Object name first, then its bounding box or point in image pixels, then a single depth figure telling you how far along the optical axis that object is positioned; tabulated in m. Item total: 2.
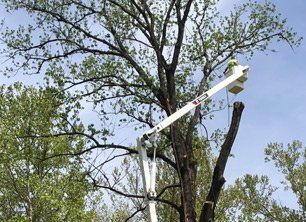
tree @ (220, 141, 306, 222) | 31.08
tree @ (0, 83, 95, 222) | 22.33
